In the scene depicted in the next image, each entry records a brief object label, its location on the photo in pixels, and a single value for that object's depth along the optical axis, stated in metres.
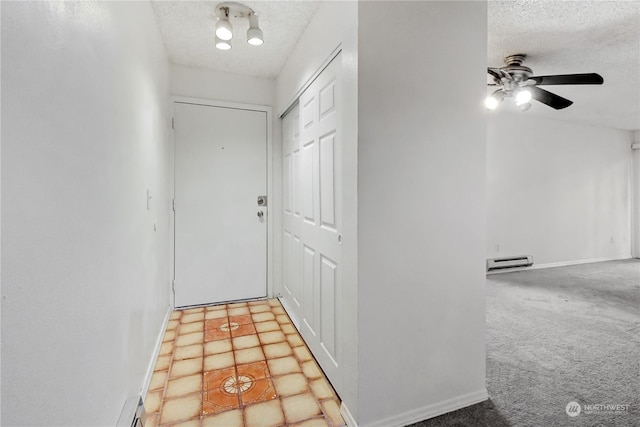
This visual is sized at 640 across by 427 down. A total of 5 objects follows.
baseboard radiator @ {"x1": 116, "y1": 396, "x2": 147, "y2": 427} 1.27
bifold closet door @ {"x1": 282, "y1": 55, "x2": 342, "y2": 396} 1.75
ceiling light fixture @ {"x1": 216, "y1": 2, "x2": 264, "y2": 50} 2.04
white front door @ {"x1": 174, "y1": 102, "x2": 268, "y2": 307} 2.98
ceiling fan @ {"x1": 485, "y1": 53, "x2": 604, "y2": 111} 2.63
